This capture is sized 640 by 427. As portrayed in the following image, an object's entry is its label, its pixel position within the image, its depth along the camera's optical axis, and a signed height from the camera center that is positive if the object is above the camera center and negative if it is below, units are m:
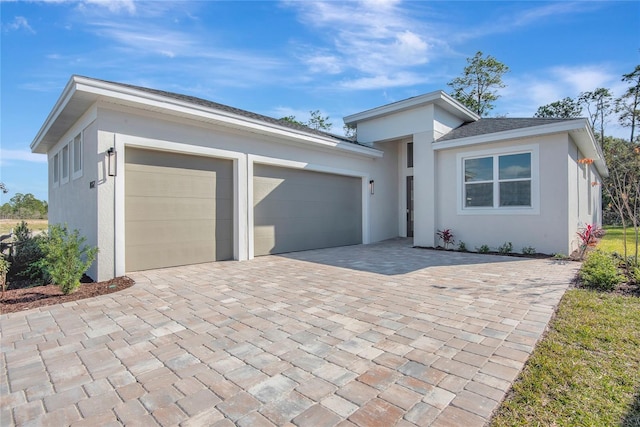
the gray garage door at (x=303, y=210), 8.34 +0.11
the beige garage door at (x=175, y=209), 6.21 +0.12
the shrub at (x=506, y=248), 8.40 -0.96
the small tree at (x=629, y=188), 5.29 +0.43
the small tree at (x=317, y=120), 28.97 +8.68
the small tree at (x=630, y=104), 22.27 +8.35
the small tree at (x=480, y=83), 22.22 +9.45
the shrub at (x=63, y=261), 4.71 -0.70
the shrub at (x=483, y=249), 8.71 -1.03
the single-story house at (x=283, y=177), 5.98 +0.95
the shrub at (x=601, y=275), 4.73 -0.98
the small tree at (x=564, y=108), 26.08 +8.75
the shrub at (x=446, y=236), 9.49 -0.72
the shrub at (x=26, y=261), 6.37 -0.99
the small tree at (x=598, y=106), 25.53 +8.83
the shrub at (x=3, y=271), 4.71 -0.83
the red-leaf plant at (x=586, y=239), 7.57 -0.66
